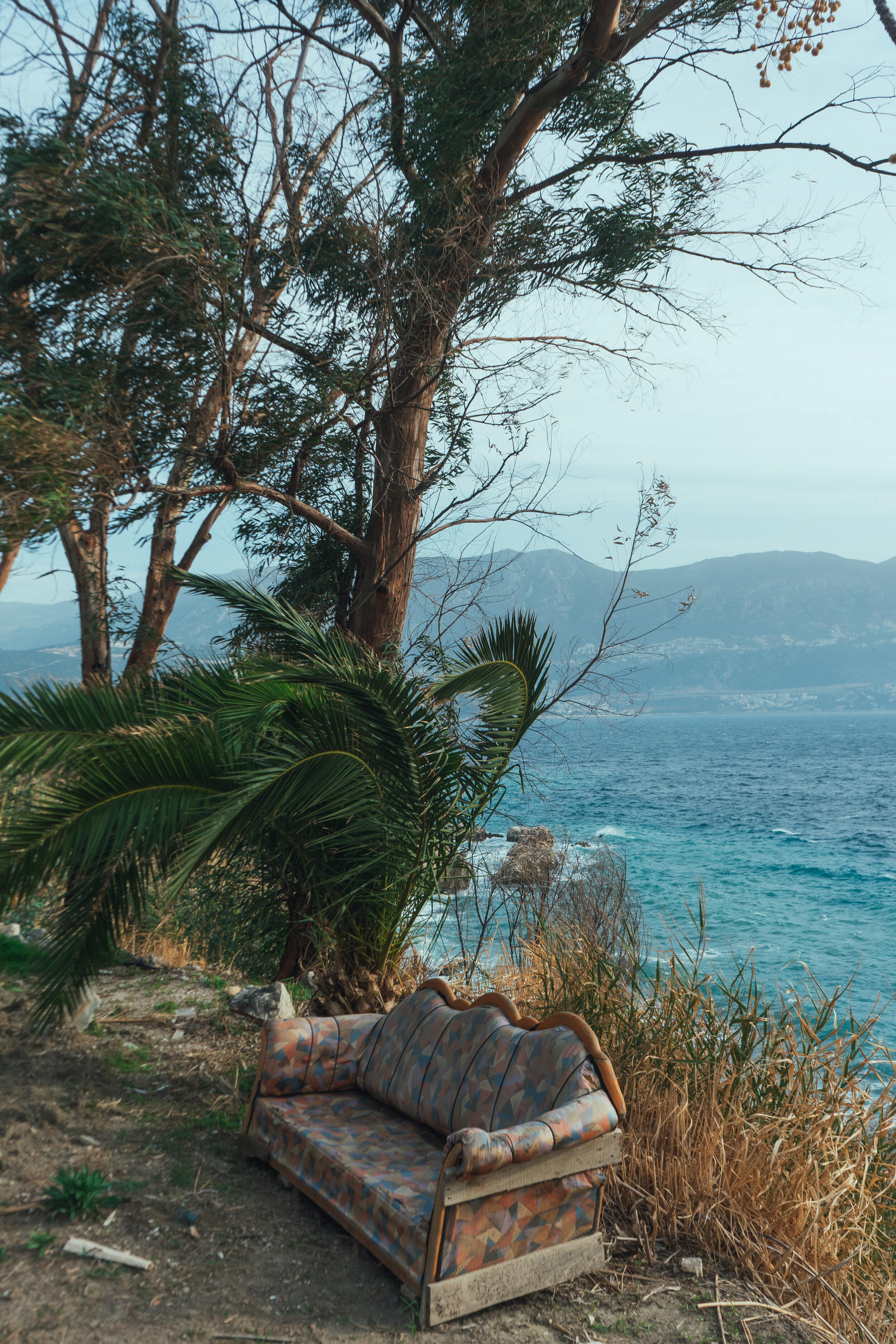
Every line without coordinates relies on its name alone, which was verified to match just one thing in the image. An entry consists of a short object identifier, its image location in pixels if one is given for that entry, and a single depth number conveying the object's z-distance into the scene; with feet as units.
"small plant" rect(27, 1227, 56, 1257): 10.27
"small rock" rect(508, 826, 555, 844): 51.72
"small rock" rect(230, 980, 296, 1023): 16.99
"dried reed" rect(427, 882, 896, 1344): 11.54
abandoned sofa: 9.57
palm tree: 12.83
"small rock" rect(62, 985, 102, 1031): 17.11
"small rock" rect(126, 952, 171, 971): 23.67
